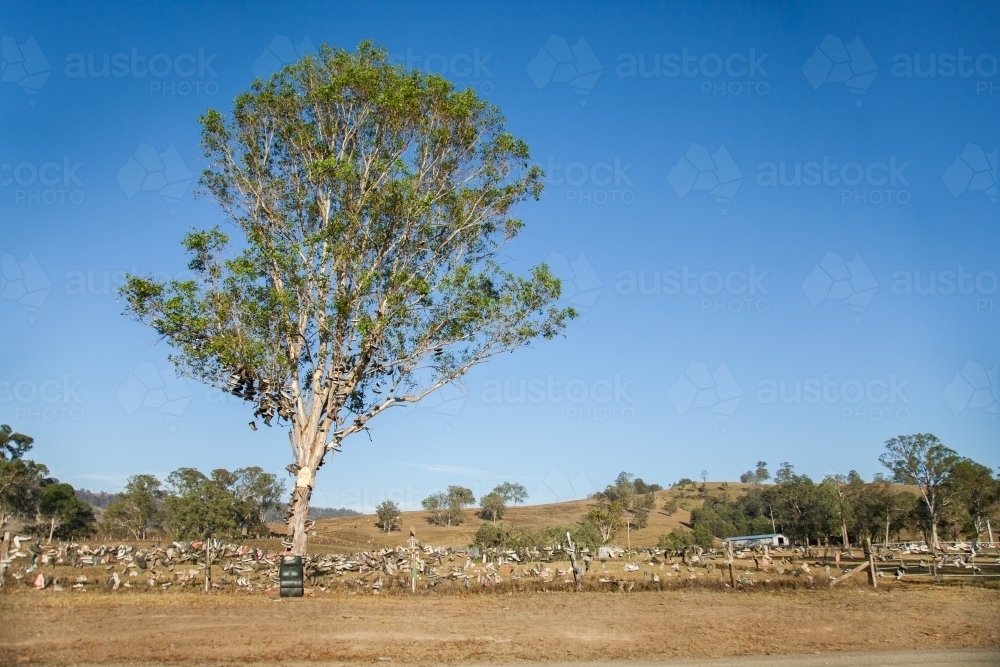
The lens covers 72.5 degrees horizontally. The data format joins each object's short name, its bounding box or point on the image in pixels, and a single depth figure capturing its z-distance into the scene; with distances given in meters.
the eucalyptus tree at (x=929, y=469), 64.38
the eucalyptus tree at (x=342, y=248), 21.53
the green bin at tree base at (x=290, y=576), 19.44
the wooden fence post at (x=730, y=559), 22.36
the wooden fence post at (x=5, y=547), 20.97
